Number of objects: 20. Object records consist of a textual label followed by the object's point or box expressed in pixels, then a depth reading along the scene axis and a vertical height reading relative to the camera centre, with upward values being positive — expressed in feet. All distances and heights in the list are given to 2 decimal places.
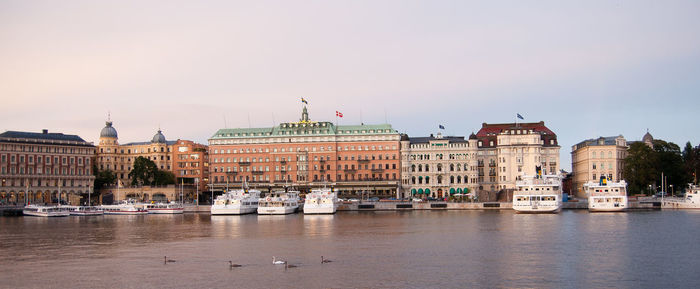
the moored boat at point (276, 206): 408.87 -14.07
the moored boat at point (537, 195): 379.14 -8.89
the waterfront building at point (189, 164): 620.49 +17.16
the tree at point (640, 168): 469.57 +6.58
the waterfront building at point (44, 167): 519.19 +13.71
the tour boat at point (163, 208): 460.38 -16.66
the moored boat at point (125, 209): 455.22 -16.64
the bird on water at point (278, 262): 165.19 -19.05
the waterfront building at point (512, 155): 529.04 +18.93
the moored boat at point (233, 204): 410.52 -12.71
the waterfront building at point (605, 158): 530.27 +15.98
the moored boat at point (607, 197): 384.06 -10.48
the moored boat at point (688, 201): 401.49 -14.11
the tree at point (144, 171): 571.69 +10.33
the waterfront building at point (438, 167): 546.67 +10.01
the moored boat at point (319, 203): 405.70 -12.66
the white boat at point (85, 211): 448.24 -17.41
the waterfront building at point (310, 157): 552.82 +19.59
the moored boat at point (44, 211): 432.66 -16.55
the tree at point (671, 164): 470.39 +9.08
